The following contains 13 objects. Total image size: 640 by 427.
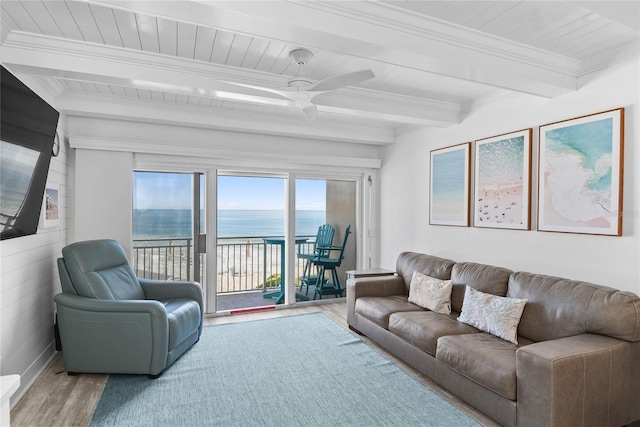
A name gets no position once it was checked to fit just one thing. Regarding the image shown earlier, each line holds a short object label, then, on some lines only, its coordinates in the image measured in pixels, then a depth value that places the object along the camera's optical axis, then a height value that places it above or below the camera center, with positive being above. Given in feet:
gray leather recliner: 9.18 -3.12
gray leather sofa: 6.43 -3.03
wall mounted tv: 6.82 +1.18
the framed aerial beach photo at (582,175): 8.15 +0.97
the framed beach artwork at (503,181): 10.21 +0.97
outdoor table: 16.66 -2.71
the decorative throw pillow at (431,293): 10.92 -2.60
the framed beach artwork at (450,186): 12.37 +0.98
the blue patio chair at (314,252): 16.99 -1.98
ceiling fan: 7.88 +2.98
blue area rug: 7.66 -4.45
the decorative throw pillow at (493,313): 8.60 -2.58
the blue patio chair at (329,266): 17.15 -2.66
